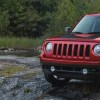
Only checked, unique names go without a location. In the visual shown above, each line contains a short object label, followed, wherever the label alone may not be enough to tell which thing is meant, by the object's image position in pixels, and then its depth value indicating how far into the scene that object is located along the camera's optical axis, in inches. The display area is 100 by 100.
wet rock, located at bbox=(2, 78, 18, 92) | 282.8
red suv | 238.6
